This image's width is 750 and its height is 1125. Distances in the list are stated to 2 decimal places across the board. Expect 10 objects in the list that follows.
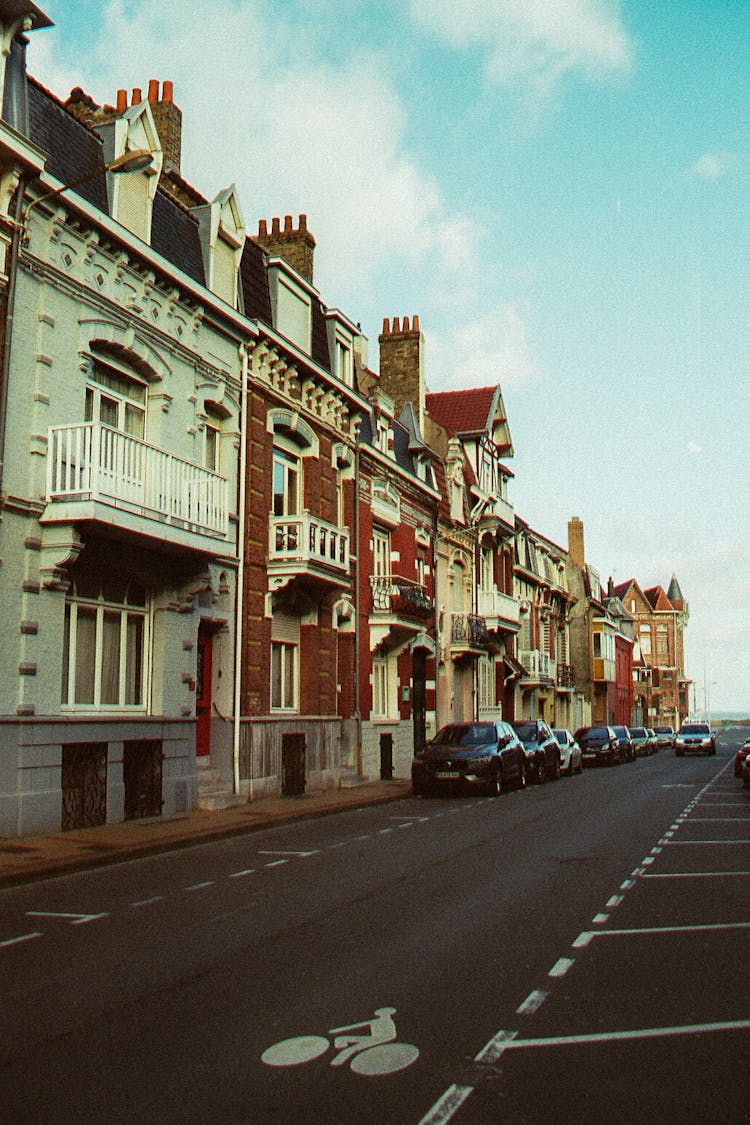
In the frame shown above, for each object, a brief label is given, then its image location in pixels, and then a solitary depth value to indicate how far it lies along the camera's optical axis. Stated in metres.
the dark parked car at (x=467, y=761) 22.16
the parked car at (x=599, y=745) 39.59
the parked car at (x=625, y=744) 42.62
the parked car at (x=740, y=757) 26.66
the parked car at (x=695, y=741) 51.62
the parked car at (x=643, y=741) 53.09
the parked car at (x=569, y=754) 31.51
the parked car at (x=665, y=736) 70.81
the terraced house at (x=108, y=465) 13.66
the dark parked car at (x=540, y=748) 27.20
